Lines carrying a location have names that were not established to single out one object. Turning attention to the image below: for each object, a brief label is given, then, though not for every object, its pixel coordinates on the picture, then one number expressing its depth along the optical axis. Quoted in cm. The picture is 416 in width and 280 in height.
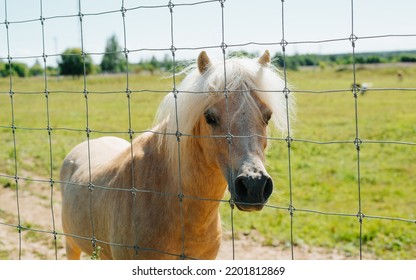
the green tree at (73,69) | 4626
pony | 267
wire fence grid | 240
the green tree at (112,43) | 7350
